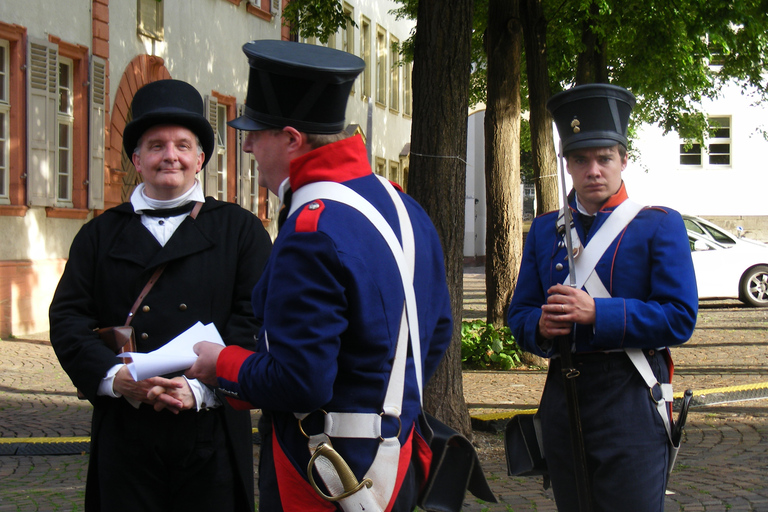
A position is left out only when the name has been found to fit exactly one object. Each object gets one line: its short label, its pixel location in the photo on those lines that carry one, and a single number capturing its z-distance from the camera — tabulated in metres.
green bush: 11.12
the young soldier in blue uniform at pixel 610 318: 3.31
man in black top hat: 3.29
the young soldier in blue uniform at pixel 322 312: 2.34
